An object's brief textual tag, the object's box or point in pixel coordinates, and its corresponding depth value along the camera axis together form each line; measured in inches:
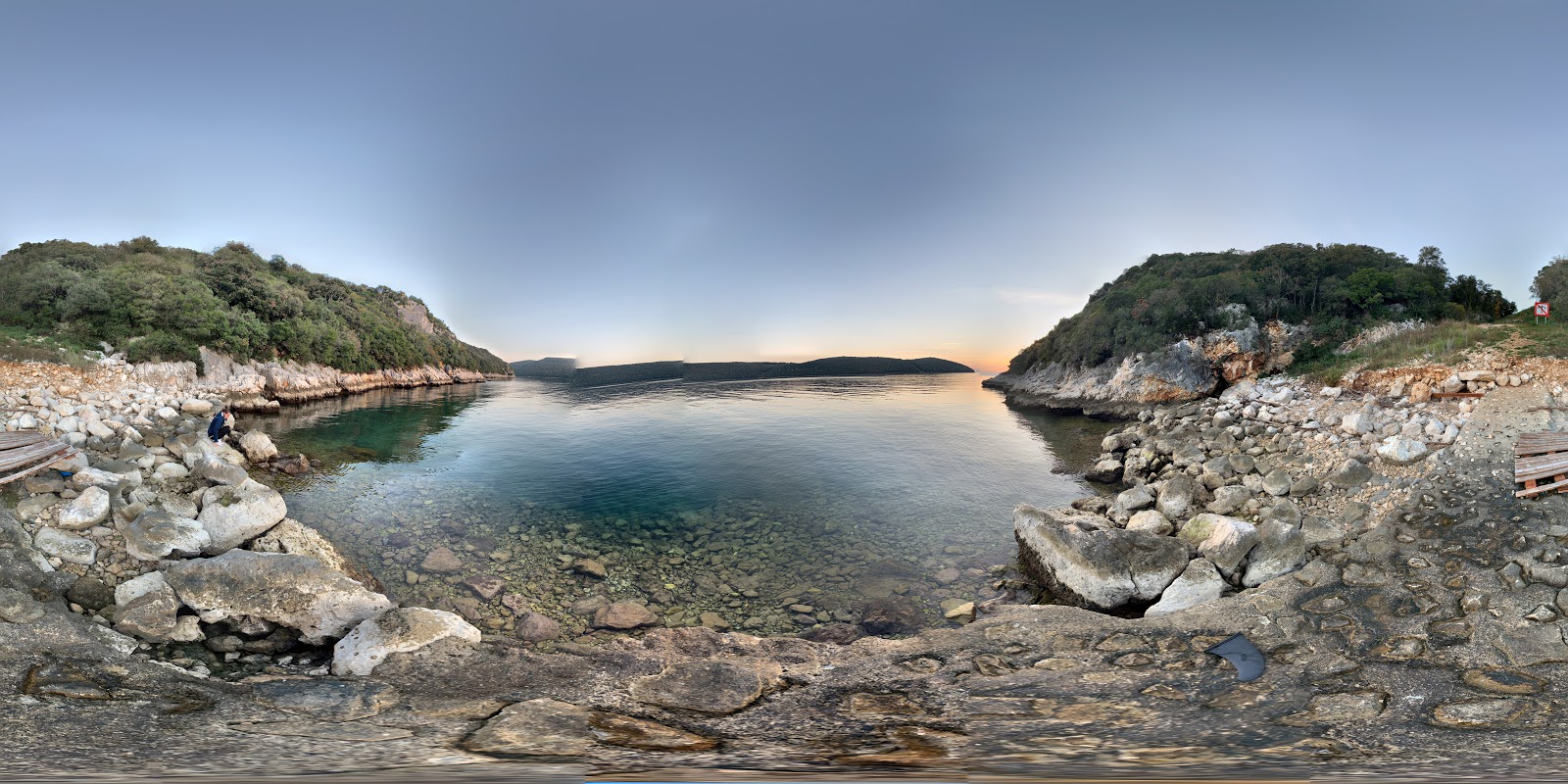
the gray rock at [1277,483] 372.5
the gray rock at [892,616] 287.4
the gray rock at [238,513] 271.9
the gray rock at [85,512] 249.3
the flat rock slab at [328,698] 166.9
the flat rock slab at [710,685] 186.1
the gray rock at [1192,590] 265.9
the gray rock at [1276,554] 273.1
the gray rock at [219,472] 322.7
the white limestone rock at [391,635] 203.0
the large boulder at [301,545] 283.4
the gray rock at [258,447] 552.1
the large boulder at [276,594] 225.8
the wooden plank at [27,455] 273.7
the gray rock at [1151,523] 362.6
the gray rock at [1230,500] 374.9
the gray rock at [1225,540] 282.7
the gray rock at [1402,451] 339.0
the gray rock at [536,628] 267.1
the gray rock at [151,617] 208.8
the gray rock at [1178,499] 388.5
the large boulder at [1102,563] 283.9
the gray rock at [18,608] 185.6
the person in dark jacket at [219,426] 507.2
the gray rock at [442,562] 340.5
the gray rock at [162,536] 245.0
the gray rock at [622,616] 283.4
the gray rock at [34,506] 248.7
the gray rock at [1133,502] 411.8
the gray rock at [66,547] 233.6
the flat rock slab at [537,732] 139.5
